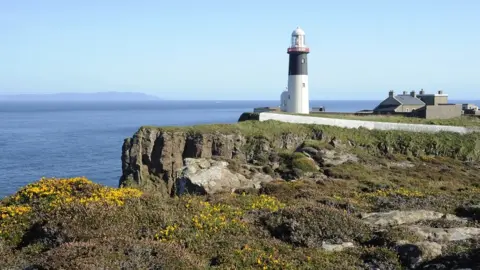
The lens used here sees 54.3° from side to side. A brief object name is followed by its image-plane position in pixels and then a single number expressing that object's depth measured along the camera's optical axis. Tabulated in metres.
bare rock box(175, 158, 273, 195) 21.00
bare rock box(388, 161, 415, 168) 36.36
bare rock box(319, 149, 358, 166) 34.67
